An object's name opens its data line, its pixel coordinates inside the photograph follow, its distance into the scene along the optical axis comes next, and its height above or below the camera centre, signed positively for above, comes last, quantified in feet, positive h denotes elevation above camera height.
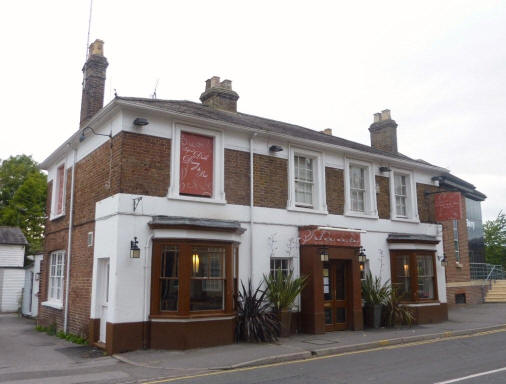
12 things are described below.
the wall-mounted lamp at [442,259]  59.12 +1.50
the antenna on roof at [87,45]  51.57 +25.71
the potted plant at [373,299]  49.98 -2.96
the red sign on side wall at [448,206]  58.95 +8.15
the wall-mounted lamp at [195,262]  39.04 +0.74
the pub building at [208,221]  38.14 +4.85
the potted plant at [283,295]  42.80 -2.16
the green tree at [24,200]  134.62 +20.71
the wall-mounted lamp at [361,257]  50.27 +1.49
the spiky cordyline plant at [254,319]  40.14 -4.14
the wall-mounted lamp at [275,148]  47.11 +12.15
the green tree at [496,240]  132.16 +8.83
